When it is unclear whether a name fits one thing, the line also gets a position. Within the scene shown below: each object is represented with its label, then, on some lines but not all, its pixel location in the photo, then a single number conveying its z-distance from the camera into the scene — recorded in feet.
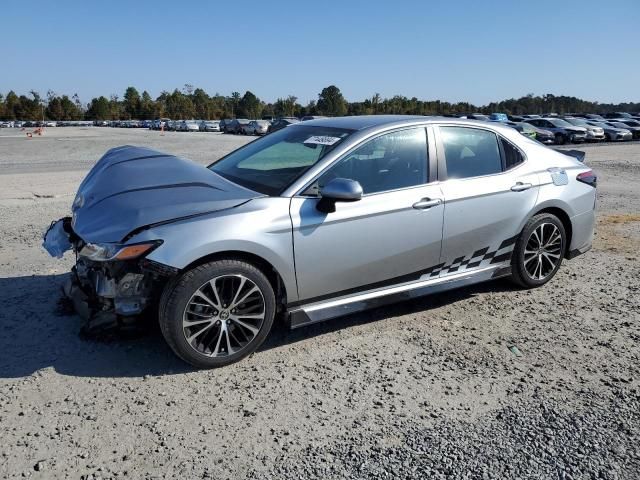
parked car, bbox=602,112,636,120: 169.12
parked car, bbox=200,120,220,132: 216.95
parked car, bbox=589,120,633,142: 114.11
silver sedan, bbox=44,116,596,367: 11.23
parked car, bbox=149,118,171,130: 257.61
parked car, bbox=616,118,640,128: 127.44
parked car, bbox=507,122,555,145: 98.36
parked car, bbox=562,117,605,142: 107.24
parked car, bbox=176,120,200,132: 218.59
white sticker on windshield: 13.72
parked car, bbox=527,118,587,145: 105.09
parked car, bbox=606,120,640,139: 120.90
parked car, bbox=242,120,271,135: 159.33
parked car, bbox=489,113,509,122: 111.91
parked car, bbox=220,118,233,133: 186.35
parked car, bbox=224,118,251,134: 172.86
